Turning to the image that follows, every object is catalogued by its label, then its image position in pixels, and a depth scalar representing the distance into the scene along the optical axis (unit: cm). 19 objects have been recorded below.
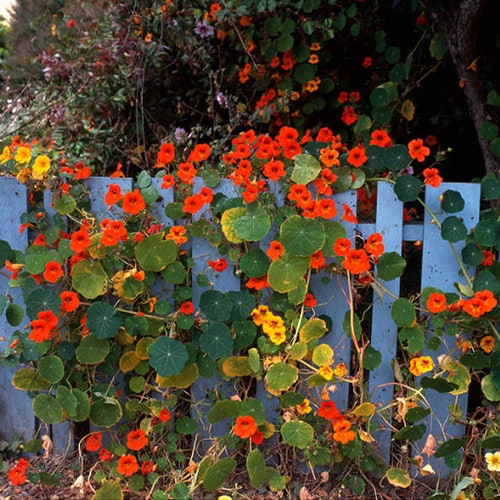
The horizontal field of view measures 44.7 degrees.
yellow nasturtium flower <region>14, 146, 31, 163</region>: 198
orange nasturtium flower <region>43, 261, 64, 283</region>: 188
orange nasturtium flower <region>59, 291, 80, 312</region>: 186
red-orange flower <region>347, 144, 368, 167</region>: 192
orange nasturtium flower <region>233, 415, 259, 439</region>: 184
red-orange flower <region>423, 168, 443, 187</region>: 186
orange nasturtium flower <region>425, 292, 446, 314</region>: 184
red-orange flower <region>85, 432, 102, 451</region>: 197
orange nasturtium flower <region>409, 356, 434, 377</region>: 185
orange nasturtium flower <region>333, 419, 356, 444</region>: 181
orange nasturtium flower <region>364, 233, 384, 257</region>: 185
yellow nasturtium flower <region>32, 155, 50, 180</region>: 196
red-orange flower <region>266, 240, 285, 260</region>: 186
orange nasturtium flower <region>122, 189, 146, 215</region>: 192
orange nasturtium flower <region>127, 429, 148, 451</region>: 192
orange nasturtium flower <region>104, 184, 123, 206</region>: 194
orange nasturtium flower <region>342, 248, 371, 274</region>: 182
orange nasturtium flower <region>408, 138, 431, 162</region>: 192
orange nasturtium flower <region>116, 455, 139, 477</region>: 188
